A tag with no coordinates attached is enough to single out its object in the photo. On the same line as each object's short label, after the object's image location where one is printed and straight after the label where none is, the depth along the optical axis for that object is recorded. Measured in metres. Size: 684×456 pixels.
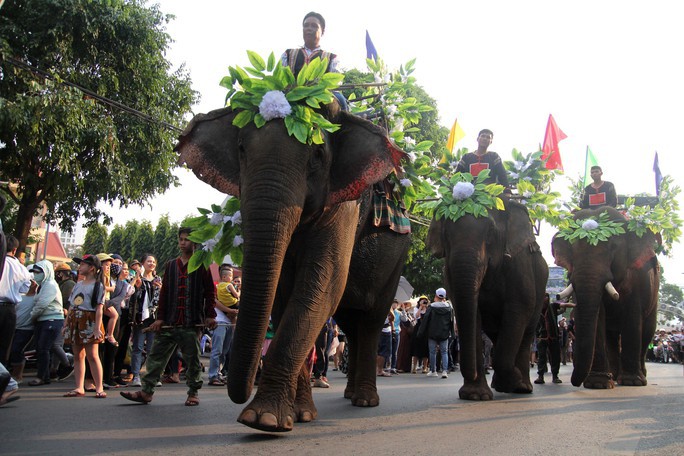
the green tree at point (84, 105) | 20.41
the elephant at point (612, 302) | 11.88
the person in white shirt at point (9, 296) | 8.57
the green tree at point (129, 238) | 77.06
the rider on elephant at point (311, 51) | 7.60
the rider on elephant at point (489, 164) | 10.74
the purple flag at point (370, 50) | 11.11
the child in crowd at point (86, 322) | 9.52
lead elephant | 5.36
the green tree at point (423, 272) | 41.88
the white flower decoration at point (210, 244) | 7.26
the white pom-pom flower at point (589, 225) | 12.73
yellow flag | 14.15
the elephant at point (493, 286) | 8.93
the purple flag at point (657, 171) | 18.77
